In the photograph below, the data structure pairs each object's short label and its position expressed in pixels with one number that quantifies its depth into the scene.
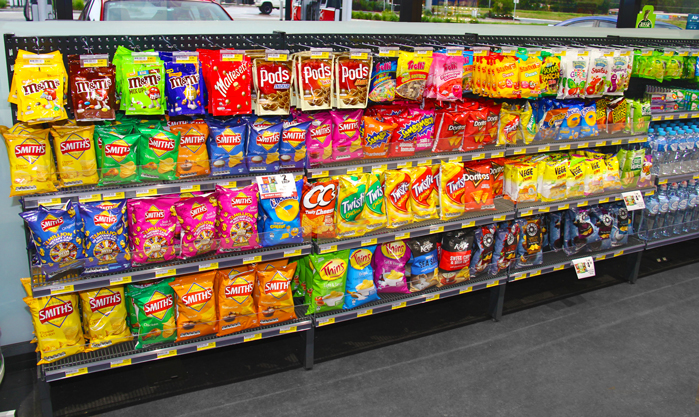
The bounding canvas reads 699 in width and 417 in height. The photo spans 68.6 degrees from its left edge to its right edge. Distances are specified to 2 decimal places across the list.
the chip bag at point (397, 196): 3.18
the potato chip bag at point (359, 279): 3.14
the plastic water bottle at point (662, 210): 4.40
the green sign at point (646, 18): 5.65
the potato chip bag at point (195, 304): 2.74
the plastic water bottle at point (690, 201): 4.55
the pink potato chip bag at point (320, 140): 2.92
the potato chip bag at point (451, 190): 3.32
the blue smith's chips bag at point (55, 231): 2.39
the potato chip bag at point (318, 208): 2.94
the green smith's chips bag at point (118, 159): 2.52
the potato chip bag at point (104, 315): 2.63
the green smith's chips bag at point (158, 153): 2.59
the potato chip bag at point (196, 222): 2.68
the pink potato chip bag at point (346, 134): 2.99
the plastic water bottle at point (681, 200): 4.50
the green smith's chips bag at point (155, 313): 2.69
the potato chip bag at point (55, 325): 2.50
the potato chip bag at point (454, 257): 3.41
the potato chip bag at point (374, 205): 3.11
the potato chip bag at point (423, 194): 3.25
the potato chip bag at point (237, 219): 2.73
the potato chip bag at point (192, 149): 2.65
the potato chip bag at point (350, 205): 3.03
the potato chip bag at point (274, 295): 2.93
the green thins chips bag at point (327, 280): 3.00
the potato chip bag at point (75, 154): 2.44
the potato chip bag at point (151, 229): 2.59
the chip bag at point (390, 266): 3.24
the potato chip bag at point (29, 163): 2.36
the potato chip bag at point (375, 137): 3.10
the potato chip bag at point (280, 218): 2.83
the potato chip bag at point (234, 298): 2.85
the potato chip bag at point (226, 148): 2.71
